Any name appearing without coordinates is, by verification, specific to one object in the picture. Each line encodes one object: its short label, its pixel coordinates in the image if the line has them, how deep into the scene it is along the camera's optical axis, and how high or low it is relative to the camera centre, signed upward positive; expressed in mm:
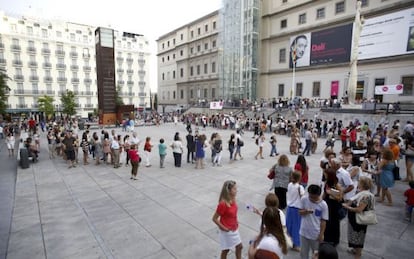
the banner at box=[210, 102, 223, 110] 35156 +57
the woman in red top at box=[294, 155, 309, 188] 5297 -1352
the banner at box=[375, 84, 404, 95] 19906 +1672
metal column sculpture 21464 +4274
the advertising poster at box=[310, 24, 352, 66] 28047 +7946
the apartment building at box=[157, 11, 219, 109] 48844 +10292
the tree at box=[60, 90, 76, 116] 38125 +25
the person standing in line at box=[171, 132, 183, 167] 10145 -1992
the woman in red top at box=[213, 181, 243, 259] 3381 -1663
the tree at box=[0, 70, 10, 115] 22373 +1102
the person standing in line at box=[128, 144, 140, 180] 8594 -2054
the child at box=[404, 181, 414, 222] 5129 -2112
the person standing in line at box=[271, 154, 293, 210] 5148 -1578
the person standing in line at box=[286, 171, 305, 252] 4012 -1846
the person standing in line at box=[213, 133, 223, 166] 10266 -1916
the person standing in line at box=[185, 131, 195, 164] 10900 -1833
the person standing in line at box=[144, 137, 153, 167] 10411 -1900
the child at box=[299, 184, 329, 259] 3455 -1699
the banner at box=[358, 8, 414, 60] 23281 +7818
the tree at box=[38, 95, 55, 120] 41969 -573
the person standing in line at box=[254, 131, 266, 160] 11698 -1809
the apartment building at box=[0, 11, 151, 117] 46312 +9451
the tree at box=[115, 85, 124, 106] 52359 +1969
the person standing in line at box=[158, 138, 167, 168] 10133 -2059
